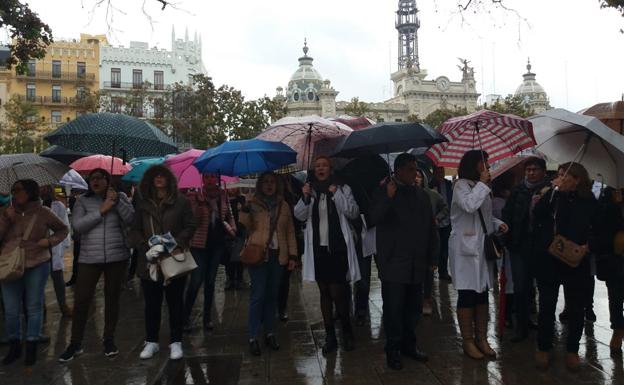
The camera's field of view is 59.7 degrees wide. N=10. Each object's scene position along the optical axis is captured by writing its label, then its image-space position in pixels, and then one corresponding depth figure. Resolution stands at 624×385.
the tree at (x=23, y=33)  6.73
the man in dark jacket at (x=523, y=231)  5.21
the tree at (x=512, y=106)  40.00
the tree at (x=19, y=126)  32.75
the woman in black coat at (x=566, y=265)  4.55
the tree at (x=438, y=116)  46.42
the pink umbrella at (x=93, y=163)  8.11
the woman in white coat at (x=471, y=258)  4.80
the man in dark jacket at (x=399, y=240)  4.69
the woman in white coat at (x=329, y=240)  5.08
